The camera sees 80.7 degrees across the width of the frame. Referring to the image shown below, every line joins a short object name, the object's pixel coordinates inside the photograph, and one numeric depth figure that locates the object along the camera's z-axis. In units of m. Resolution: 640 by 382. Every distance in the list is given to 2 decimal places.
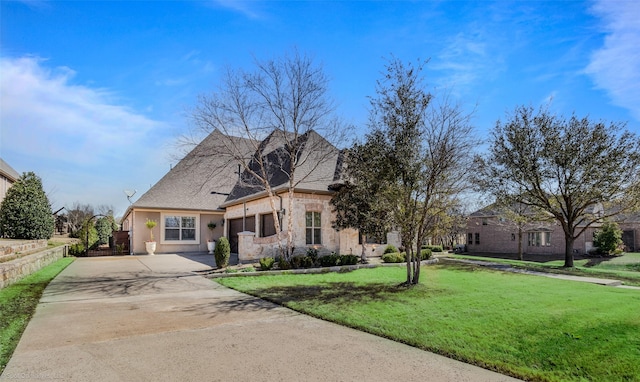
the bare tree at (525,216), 20.94
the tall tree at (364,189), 10.52
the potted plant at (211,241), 22.59
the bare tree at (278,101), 14.91
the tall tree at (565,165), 17.34
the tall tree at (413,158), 10.19
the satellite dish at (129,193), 22.52
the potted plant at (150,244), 21.55
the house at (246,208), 16.80
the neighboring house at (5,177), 22.11
